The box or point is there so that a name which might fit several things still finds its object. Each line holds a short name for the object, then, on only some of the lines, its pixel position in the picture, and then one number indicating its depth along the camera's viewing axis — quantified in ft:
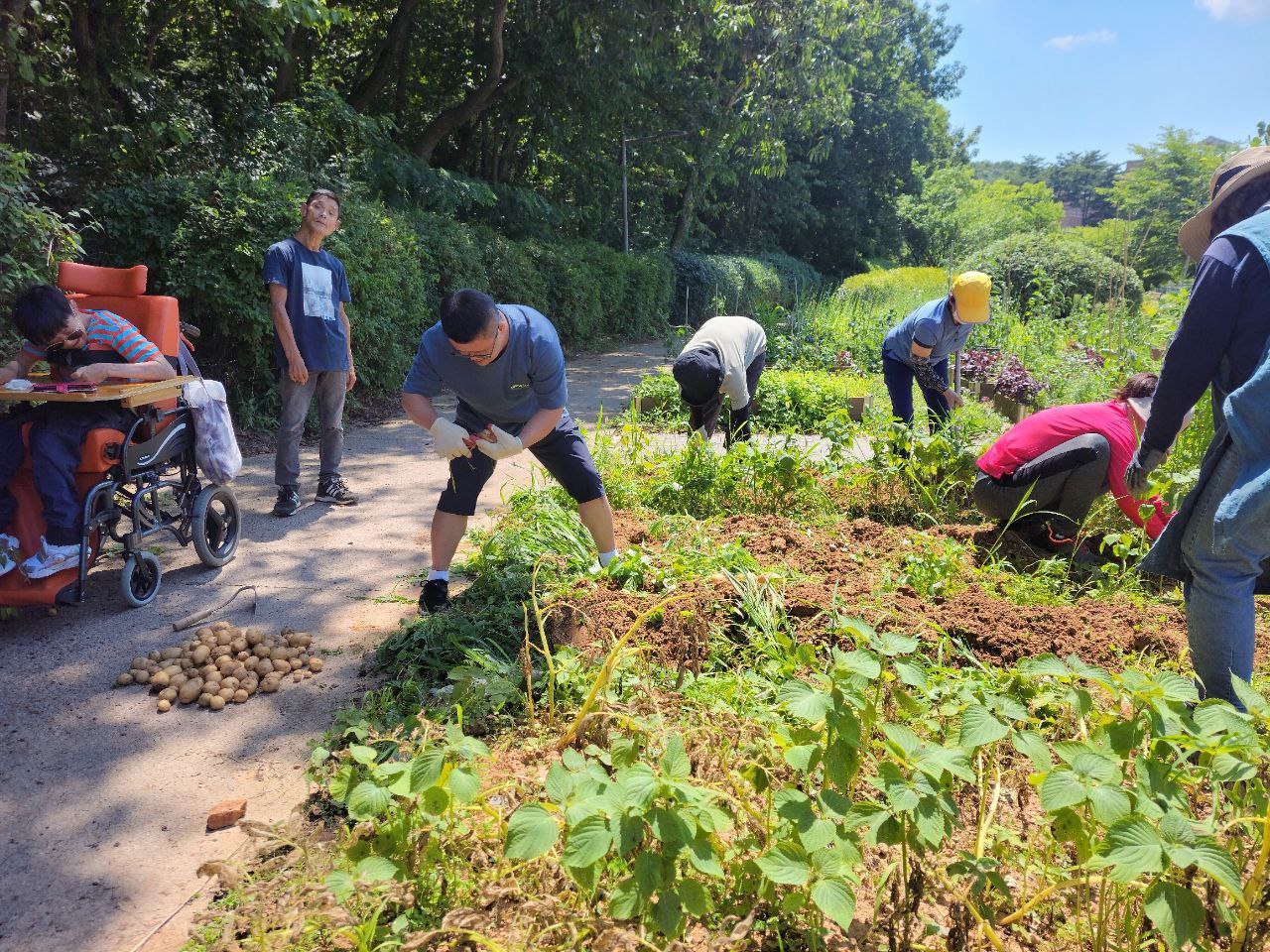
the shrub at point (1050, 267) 48.75
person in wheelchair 11.07
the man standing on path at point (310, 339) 16.44
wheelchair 11.19
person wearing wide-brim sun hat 7.28
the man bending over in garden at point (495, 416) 11.40
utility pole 54.95
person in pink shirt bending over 12.68
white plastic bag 13.32
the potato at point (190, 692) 9.89
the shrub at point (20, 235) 15.88
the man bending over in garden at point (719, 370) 16.96
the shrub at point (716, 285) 68.85
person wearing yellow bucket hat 17.52
